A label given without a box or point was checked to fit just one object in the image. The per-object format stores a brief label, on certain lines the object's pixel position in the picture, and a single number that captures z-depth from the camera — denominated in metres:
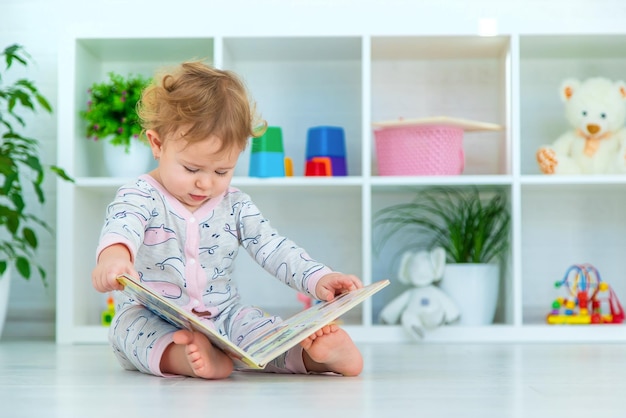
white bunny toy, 2.24
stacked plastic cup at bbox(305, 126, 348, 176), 2.42
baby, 1.43
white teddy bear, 2.40
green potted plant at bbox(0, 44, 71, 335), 2.25
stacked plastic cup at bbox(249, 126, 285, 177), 2.29
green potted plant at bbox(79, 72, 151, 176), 2.36
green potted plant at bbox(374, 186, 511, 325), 2.33
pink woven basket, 2.32
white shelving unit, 2.48
